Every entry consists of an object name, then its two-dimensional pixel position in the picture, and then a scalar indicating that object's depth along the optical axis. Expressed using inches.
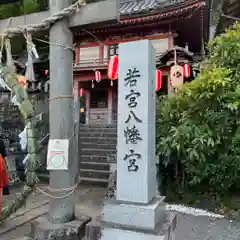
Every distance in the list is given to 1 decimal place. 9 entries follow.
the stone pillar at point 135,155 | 117.8
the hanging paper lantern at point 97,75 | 547.2
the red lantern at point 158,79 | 409.4
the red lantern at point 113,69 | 330.0
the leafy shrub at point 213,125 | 221.5
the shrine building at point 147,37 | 462.9
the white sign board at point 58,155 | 156.4
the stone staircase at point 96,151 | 371.6
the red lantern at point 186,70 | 474.9
